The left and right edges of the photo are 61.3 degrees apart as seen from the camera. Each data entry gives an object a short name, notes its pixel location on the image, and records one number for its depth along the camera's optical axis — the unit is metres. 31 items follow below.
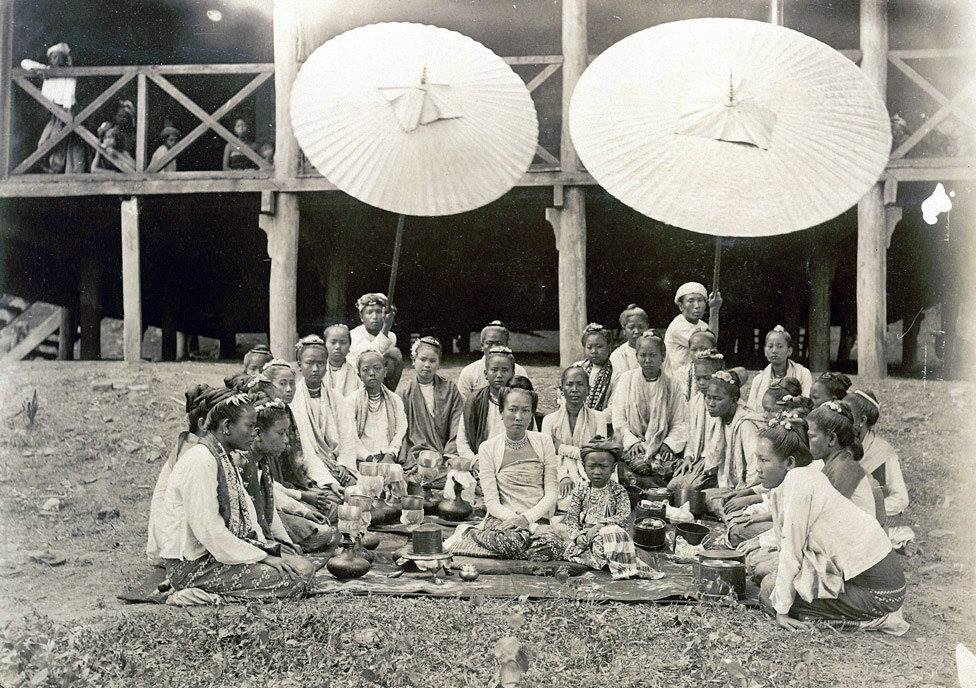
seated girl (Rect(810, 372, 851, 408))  4.98
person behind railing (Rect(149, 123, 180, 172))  7.58
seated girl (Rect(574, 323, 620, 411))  6.16
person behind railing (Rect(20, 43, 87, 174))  7.29
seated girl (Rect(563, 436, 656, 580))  4.34
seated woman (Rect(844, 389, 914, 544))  4.67
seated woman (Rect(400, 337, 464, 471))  5.89
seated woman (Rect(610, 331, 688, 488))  5.85
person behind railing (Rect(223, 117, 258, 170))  7.80
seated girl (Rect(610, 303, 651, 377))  6.32
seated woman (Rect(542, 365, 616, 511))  5.34
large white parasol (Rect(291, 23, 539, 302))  4.69
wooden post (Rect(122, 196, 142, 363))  7.11
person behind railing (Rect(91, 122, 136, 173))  7.50
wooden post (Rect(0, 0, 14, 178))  7.10
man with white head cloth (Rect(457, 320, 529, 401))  6.17
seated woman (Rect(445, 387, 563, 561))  4.61
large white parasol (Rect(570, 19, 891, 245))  4.14
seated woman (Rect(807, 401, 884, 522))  3.86
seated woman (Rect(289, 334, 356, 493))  5.35
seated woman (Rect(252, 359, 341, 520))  4.98
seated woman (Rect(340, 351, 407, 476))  5.62
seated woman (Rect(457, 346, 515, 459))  5.49
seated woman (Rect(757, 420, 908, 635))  3.74
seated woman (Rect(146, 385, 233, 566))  4.05
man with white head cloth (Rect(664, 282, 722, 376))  6.22
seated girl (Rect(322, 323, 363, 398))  5.84
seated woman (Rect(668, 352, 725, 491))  5.46
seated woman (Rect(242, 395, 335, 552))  4.06
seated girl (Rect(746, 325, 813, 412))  5.75
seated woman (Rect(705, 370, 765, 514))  5.31
